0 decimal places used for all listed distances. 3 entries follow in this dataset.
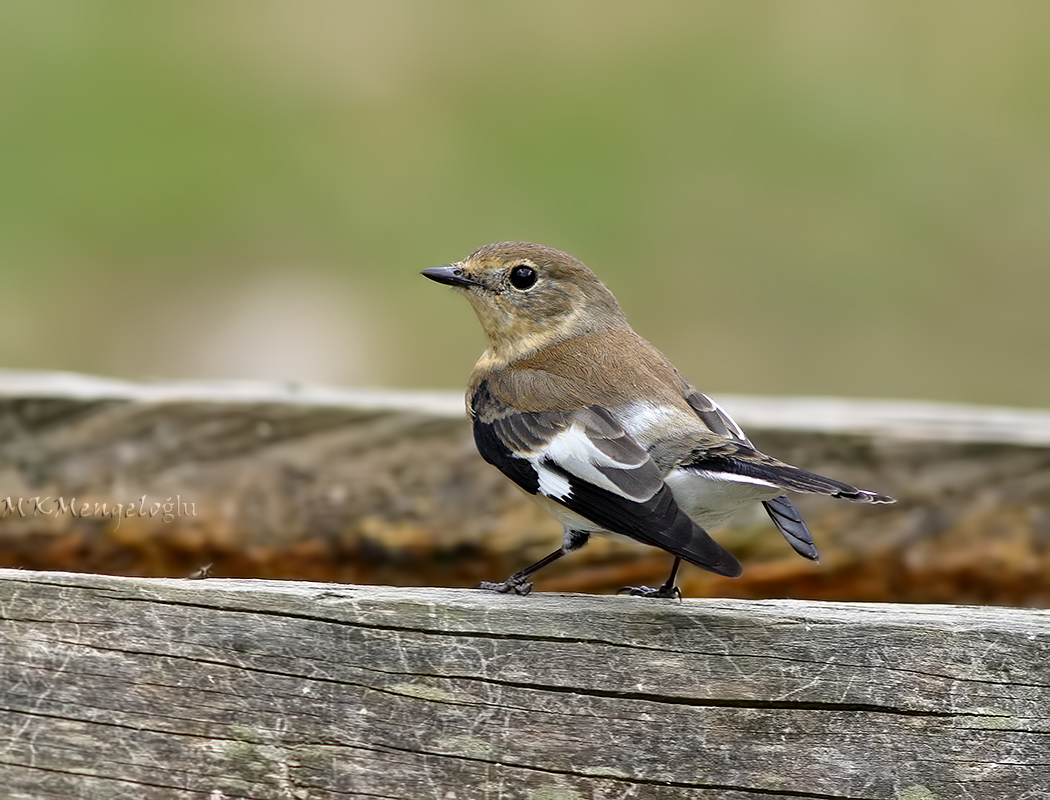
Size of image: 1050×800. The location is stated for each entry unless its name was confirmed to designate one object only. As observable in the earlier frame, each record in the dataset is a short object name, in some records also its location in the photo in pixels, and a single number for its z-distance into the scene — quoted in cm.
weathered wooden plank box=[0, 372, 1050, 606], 799
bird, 555
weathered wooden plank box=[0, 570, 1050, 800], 464
